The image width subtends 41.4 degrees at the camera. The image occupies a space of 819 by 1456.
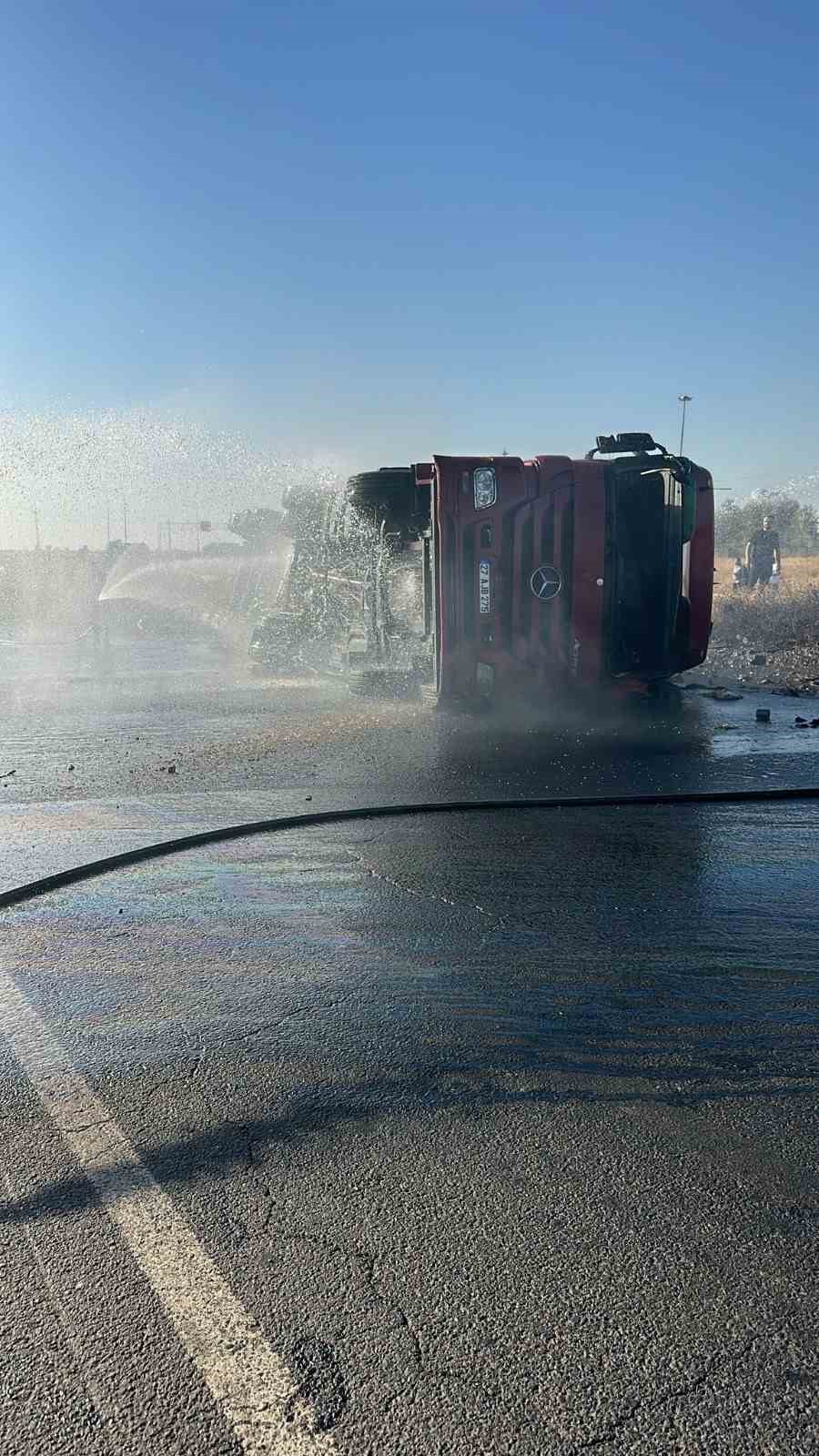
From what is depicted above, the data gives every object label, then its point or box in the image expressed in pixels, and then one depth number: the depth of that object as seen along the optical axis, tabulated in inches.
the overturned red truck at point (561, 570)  464.8
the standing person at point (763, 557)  1154.7
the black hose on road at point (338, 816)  224.4
